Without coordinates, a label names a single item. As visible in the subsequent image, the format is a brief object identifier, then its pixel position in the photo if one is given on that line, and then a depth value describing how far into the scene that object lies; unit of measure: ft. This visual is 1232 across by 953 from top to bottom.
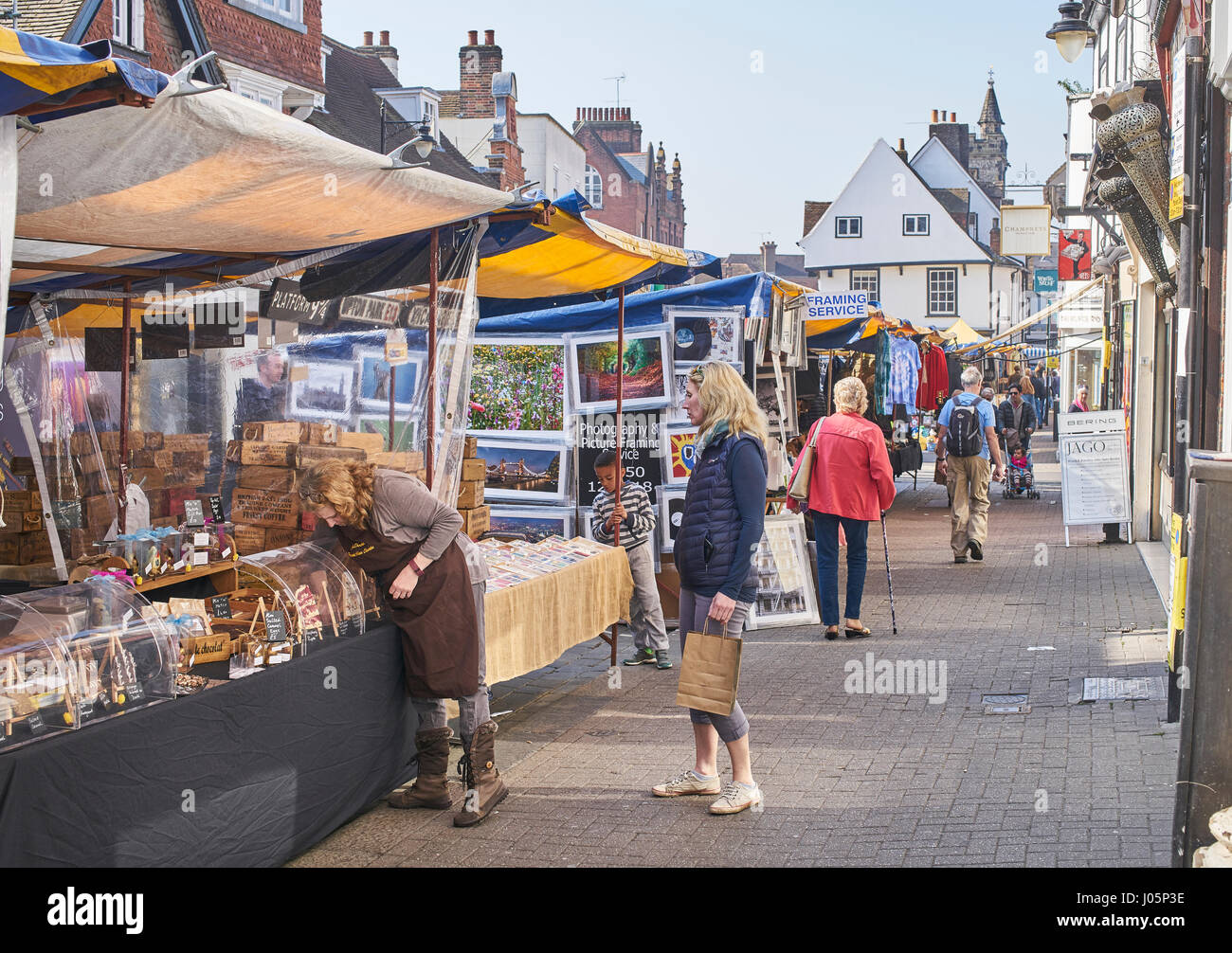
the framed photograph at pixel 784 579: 33.58
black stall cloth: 12.83
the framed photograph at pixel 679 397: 34.45
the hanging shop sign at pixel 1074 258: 79.87
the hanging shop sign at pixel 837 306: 48.67
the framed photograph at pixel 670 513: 34.47
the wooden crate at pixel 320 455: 21.93
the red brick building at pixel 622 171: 191.42
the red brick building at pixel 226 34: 54.95
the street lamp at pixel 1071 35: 53.67
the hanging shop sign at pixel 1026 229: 81.00
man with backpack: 45.60
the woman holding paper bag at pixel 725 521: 18.38
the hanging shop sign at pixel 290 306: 21.39
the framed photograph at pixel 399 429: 22.44
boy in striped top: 28.60
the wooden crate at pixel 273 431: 22.03
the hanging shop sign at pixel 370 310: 22.25
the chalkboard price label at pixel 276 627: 17.63
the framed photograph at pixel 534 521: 34.58
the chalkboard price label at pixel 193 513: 21.66
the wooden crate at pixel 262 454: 21.88
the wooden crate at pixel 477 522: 25.76
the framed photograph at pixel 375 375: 22.82
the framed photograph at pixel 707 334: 34.81
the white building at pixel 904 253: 180.75
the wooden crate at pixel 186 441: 23.06
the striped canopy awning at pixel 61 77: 10.14
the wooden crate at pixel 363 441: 22.61
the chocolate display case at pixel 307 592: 18.34
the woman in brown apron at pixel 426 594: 18.38
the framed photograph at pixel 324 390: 22.45
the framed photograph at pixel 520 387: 34.63
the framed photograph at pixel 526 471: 34.71
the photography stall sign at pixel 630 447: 34.14
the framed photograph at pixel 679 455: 34.47
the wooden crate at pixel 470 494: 25.88
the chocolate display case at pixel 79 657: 13.67
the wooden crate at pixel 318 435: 22.34
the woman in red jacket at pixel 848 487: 31.01
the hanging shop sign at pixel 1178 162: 25.00
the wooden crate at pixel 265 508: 21.80
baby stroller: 71.51
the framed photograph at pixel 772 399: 39.29
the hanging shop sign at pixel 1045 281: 86.58
